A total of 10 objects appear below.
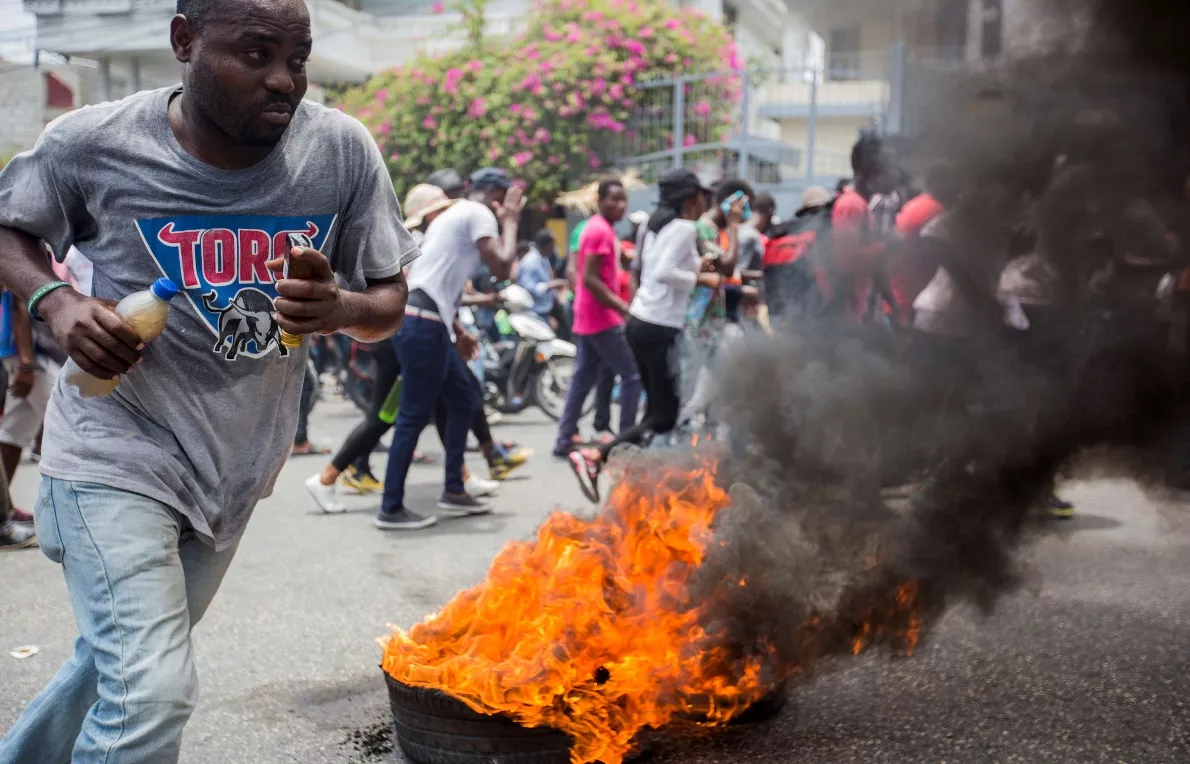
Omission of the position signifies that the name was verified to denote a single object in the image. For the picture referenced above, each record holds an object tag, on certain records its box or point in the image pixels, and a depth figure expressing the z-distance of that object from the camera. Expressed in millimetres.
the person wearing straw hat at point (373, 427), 7125
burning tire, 3133
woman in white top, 7387
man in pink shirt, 8492
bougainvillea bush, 20203
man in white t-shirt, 6480
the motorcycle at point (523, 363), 11805
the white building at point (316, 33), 21844
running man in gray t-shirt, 2318
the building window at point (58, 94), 25969
